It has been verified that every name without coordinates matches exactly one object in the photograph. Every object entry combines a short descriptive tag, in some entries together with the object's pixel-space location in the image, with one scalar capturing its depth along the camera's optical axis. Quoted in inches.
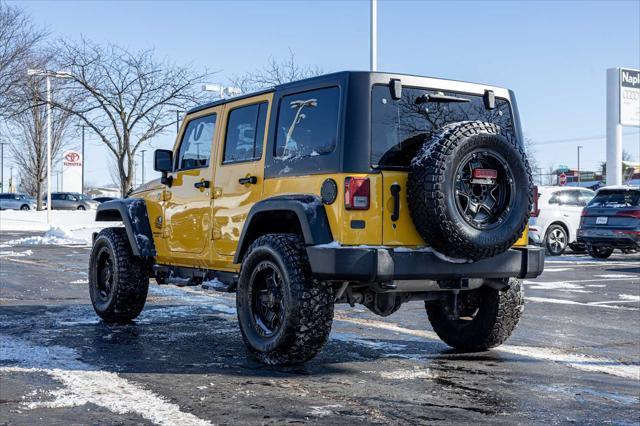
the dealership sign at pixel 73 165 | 1369.3
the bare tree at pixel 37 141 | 1690.5
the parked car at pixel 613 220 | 657.6
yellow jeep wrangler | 205.8
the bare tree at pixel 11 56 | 1123.3
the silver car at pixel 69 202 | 2242.9
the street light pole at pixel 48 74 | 1015.6
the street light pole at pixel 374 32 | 763.4
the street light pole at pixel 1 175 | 3700.8
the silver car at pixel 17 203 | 2340.1
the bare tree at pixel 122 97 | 1089.4
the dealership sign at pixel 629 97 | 1191.6
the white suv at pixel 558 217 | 732.7
